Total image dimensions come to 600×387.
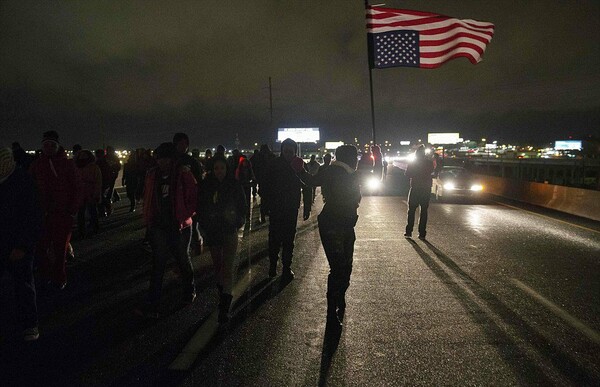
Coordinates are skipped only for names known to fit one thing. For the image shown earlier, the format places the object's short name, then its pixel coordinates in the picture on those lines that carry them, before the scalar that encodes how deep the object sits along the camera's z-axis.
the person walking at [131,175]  13.22
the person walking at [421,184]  9.79
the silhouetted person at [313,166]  12.36
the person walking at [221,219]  4.93
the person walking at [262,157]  10.50
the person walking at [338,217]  4.66
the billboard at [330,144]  144.86
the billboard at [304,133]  97.94
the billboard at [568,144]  136.50
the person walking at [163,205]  4.93
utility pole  69.41
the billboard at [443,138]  95.50
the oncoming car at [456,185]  19.27
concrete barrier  13.87
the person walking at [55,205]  5.90
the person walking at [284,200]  6.48
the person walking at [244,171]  10.12
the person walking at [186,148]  5.79
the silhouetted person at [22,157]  8.02
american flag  11.51
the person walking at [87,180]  9.34
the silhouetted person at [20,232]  4.22
